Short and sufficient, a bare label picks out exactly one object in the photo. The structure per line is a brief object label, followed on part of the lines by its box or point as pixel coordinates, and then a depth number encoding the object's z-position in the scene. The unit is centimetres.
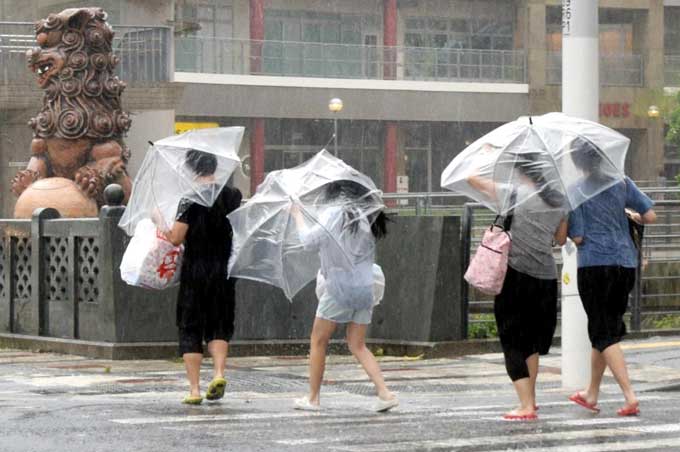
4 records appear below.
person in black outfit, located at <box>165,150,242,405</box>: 1130
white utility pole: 1233
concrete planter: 1529
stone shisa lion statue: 1920
